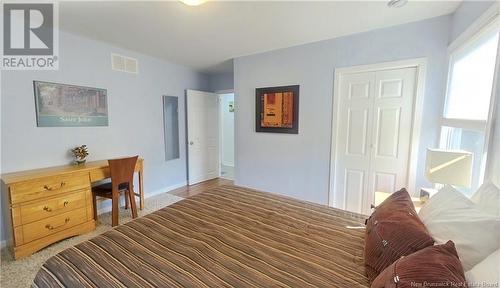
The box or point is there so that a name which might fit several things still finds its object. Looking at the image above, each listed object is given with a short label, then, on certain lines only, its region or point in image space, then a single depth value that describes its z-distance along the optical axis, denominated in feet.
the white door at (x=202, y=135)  14.55
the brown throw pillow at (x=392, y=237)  3.12
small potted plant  9.11
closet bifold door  8.31
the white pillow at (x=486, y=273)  2.32
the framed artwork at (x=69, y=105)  8.23
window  4.87
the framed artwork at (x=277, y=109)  10.62
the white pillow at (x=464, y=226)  2.84
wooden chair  8.86
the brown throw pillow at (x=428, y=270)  2.26
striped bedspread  3.29
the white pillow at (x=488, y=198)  3.19
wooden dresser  6.73
